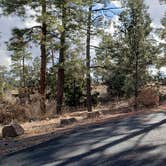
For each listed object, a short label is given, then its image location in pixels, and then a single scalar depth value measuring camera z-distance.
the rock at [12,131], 7.76
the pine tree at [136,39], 20.49
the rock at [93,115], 10.25
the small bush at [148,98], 13.63
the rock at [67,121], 9.05
